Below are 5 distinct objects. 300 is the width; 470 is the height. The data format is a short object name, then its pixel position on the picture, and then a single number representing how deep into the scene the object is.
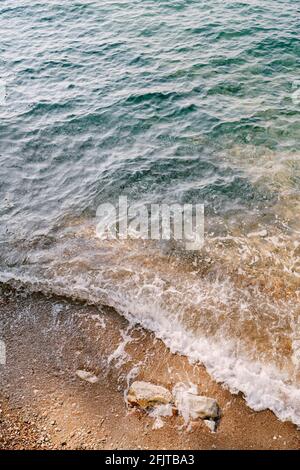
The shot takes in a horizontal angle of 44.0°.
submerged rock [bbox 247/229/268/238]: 8.92
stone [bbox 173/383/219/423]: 5.71
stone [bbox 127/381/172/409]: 5.90
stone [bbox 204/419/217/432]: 5.60
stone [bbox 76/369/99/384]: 6.36
